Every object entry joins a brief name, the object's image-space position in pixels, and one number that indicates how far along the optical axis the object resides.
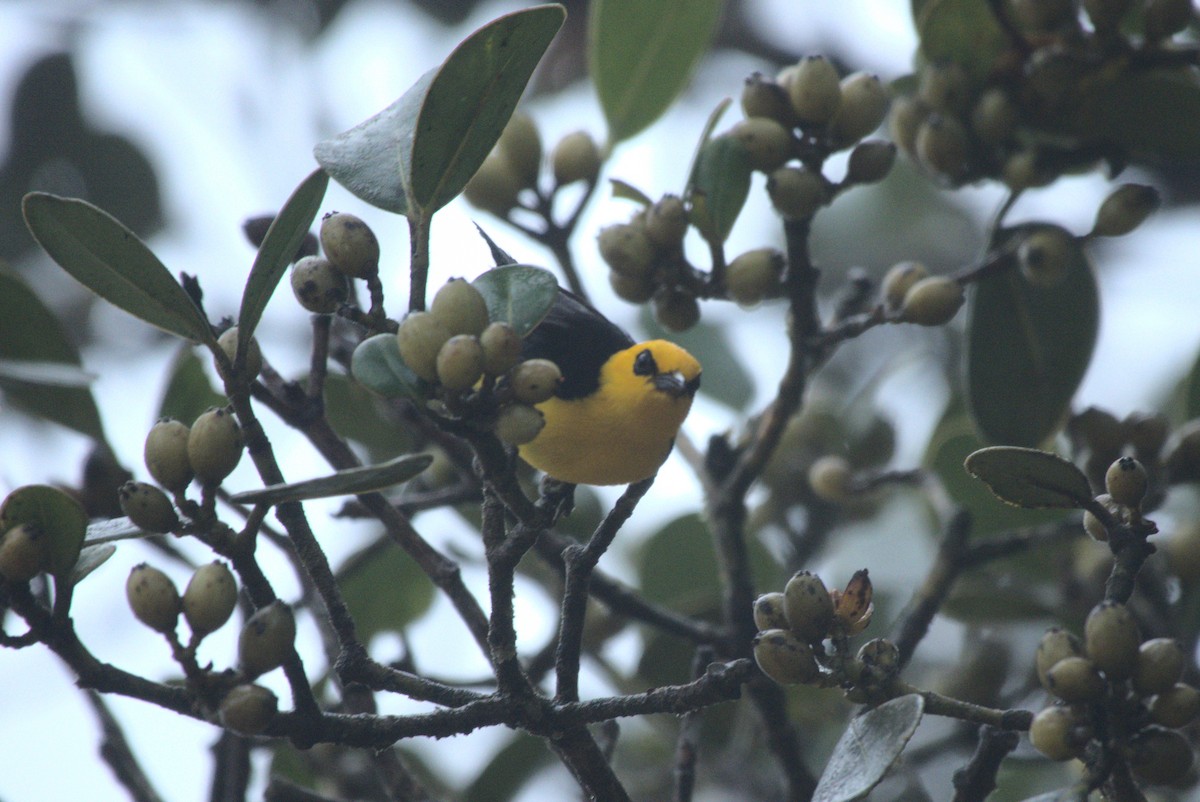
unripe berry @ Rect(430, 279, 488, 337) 5.27
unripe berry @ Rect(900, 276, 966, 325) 5.44
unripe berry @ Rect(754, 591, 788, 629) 5.31
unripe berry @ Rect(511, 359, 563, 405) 5.28
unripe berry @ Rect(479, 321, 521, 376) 5.27
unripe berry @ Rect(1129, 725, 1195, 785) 5.27
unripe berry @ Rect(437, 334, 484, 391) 5.27
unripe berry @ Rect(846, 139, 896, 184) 5.46
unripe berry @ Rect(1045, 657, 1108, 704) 5.27
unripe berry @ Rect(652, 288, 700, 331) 5.47
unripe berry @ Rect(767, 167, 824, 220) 5.44
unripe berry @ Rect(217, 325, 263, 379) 5.30
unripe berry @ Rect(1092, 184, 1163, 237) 5.47
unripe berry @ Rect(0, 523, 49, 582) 5.29
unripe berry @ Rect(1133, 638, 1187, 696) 5.27
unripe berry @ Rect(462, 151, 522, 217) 5.52
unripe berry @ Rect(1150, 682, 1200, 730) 5.27
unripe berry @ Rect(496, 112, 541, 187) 5.52
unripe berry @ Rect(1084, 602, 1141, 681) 5.27
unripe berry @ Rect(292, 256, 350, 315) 5.31
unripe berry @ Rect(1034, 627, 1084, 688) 5.28
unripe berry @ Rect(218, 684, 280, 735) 5.26
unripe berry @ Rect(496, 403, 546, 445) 5.28
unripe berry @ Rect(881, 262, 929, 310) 5.48
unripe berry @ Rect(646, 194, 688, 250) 5.44
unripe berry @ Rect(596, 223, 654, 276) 5.45
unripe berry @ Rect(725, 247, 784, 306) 5.45
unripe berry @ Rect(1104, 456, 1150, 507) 5.30
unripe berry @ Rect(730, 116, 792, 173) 5.45
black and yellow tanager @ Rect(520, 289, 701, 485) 5.42
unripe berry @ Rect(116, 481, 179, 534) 5.28
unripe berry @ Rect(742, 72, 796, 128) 5.45
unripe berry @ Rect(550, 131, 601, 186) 5.53
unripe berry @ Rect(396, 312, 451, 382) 5.27
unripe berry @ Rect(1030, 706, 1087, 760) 5.27
